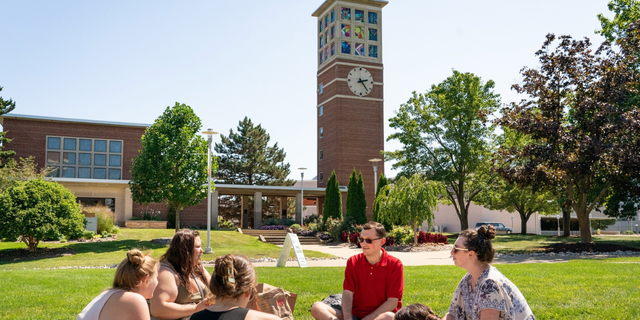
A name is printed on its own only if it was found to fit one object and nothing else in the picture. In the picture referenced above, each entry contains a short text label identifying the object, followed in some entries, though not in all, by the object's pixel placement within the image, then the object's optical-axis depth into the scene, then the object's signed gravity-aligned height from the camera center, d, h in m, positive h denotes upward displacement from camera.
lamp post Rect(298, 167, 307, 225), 40.43 -0.55
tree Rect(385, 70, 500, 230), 35.78 +4.56
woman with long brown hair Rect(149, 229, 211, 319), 4.56 -0.75
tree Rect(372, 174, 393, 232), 32.70 -0.43
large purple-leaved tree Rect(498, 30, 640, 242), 21.16 +3.23
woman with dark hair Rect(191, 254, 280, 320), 3.59 -0.62
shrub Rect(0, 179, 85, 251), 20.97 -0.58
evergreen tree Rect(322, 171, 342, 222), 38.72 -0.28
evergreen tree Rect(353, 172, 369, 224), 35.59 -0.47
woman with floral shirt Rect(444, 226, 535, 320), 3.95 -0.69
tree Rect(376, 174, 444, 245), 26.70 -0.11
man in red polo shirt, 5.38 -0.84
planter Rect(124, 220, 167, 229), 34.41 -1.66
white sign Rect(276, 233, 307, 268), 16.59 -1.59
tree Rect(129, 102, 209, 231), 25.42 +1.75
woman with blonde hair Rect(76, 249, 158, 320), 3.49 -0.64
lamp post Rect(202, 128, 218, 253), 22.55 +1.00
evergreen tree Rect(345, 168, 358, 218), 36.28 +0.09
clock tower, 47.41 +9.83
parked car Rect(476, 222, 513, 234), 55.31 -3.00
